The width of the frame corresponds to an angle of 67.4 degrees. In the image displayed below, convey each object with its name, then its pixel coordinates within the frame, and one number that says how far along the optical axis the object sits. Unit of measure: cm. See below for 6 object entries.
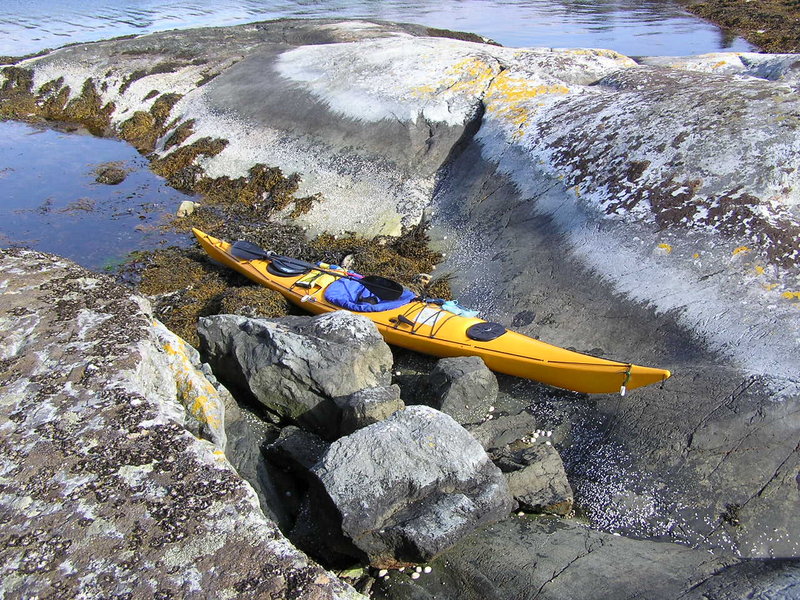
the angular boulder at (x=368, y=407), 504
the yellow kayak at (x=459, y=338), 562
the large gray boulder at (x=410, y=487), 396
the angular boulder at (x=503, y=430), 554
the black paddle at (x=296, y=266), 734
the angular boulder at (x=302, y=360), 567
